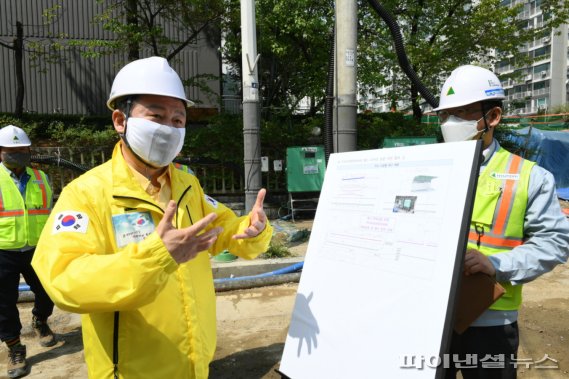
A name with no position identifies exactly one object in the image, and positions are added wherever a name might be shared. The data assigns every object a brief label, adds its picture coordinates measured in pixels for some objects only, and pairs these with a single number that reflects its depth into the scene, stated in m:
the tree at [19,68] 13.45
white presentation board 1.56
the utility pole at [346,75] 5.21
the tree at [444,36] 12.59
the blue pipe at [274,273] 5.58
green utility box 10.02
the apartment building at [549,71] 54.56
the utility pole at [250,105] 6.68
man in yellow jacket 1.40
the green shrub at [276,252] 6.40
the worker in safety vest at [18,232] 3.83
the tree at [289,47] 11.26
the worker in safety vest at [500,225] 1.87
